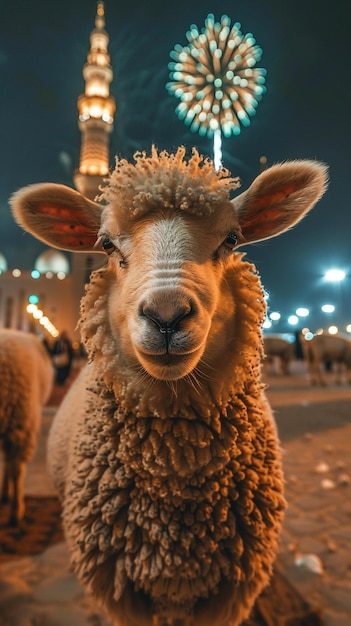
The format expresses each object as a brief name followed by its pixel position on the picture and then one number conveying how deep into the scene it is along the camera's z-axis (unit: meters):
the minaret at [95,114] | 26.46
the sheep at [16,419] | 2.40
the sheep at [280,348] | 11.88
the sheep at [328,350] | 9.40
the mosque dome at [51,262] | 30.39
